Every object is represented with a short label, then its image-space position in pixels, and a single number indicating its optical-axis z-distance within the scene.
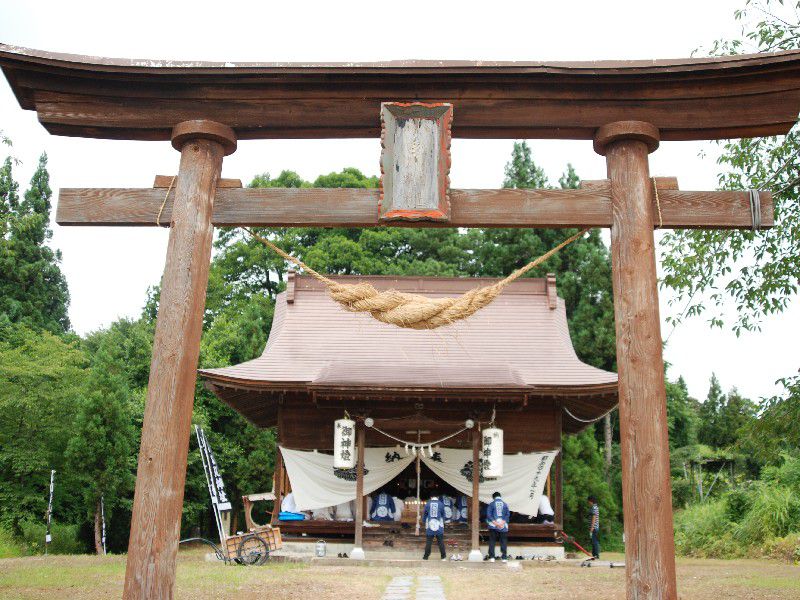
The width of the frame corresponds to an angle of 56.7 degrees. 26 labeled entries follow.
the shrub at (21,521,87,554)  17.16
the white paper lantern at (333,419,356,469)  12.95
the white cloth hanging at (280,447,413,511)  13.85
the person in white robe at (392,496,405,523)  13.96
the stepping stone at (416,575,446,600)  8.00
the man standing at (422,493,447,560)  12.36
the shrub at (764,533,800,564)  12.52
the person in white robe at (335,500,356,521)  14.08
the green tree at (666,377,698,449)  26.58
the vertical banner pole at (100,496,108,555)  17.88
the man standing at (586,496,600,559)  14.44
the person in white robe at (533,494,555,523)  14.13
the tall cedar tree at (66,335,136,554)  17.77
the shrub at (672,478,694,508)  23.09
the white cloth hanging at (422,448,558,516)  13.93
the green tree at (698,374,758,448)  25.23
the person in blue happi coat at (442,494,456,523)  13.82
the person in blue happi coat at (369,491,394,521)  13.91
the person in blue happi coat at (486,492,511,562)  12.41
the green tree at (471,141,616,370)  25.17
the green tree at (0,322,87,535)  17.31
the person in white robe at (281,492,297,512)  14.05
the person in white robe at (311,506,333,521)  14.09
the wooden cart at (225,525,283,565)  11.77
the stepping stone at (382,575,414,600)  7.96
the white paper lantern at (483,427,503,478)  12.83
